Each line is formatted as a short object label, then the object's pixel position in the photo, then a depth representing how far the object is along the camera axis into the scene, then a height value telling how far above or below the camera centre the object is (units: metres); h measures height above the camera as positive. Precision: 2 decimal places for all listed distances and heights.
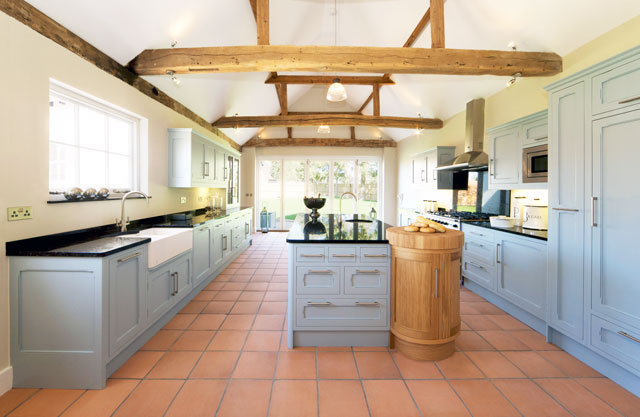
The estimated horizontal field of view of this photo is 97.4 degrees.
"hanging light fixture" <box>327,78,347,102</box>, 3.17 +1.31
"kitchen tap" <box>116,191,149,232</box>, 2.45 -0.15
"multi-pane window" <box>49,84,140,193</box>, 2.26 +0.58
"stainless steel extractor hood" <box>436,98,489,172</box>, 4.23 +1.16
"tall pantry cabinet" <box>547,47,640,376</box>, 1.76 +0.00
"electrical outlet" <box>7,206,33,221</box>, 1.78 -0.05
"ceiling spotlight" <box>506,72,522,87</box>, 3.08 +1.46
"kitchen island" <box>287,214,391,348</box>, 2.23 -0.63
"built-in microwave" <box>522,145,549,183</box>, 2.85 +0.46
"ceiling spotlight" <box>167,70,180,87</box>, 3.03 +1.44
